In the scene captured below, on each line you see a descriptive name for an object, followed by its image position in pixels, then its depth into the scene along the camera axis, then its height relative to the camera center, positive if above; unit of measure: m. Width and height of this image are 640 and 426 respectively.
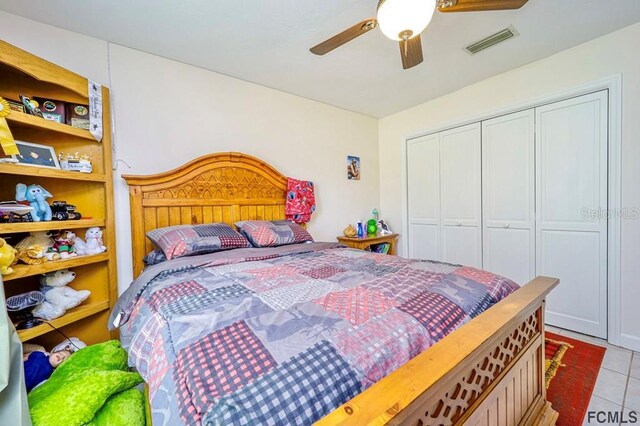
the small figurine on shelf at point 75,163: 1.78 +0.32
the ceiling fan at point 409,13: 1.24 +0.90
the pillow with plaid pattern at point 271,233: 2.21 -0.21
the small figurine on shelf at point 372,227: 3.61 -0.28
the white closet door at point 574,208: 2.21 -0.06
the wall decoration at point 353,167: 3.54 +0.51
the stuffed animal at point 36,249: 1.52 -0.20
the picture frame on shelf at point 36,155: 1.59 +0.35
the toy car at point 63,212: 1.66 +0.00
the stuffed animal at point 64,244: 1.70 -0.20
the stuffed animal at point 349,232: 3.38 -0.31
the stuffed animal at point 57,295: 1.57 -0.50
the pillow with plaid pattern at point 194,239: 1.82 -0.21
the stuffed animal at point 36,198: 1.57 +0.09
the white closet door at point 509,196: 2.59 +0.07
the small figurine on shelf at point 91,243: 1.80 -0.21
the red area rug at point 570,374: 1.48 -1.11
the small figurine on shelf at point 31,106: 1.60 +0.64
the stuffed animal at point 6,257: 1.33 -0.21
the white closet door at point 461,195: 2.96 +0.11
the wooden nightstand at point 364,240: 3.18 -0.41
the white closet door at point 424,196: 3.33 +0.11
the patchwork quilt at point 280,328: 0.62 -0.39
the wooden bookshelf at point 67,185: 1.50 +0.19
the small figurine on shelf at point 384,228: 3.64 -0.30
